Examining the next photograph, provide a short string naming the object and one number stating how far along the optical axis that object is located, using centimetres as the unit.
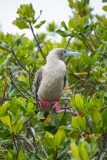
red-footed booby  1095
